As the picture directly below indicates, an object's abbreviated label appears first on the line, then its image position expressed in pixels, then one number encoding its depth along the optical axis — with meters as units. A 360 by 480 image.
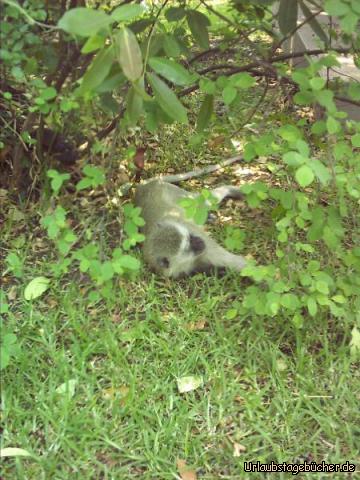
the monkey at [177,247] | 3.12
